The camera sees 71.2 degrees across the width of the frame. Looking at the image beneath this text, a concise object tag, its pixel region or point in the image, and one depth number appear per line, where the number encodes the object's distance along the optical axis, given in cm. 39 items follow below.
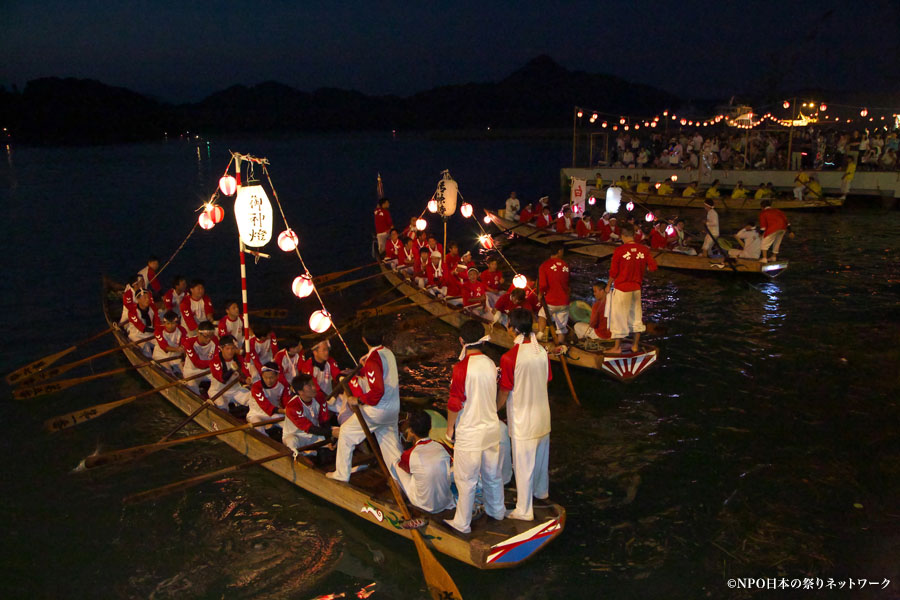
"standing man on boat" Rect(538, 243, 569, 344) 1109
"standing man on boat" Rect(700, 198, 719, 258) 1750
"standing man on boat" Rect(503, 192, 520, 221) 2453
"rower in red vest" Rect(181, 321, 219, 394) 998
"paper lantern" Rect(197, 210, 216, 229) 1100
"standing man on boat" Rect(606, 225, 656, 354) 1027
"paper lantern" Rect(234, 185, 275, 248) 939
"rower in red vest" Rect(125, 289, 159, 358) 1188
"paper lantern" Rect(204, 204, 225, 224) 1078
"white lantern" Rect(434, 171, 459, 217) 1605
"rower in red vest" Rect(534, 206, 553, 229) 2238
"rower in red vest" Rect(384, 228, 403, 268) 1709
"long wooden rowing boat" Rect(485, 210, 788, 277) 1677
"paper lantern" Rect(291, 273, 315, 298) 963
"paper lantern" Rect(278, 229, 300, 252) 1055
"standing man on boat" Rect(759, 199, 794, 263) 1648
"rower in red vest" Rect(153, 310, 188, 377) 1104
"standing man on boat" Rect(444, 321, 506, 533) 580
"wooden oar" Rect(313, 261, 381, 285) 1633
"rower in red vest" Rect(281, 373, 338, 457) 764
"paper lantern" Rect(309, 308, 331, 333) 913
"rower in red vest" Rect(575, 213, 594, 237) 2083
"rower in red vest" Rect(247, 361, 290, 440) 844
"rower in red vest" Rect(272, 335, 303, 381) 898
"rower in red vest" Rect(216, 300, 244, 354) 1100
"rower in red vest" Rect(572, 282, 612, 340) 1103
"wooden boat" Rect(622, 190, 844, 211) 2645
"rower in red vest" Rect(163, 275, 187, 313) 1232
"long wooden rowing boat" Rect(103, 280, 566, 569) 611
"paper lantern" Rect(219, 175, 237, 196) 1016
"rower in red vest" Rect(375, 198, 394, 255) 1852
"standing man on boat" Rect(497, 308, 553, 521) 602
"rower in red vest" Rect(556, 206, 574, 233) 2147
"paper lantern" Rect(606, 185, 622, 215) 2108
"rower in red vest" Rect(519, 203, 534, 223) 2311
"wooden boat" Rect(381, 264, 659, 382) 1040
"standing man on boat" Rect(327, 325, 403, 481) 636
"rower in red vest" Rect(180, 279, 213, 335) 1188
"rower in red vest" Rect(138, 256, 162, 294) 1309
